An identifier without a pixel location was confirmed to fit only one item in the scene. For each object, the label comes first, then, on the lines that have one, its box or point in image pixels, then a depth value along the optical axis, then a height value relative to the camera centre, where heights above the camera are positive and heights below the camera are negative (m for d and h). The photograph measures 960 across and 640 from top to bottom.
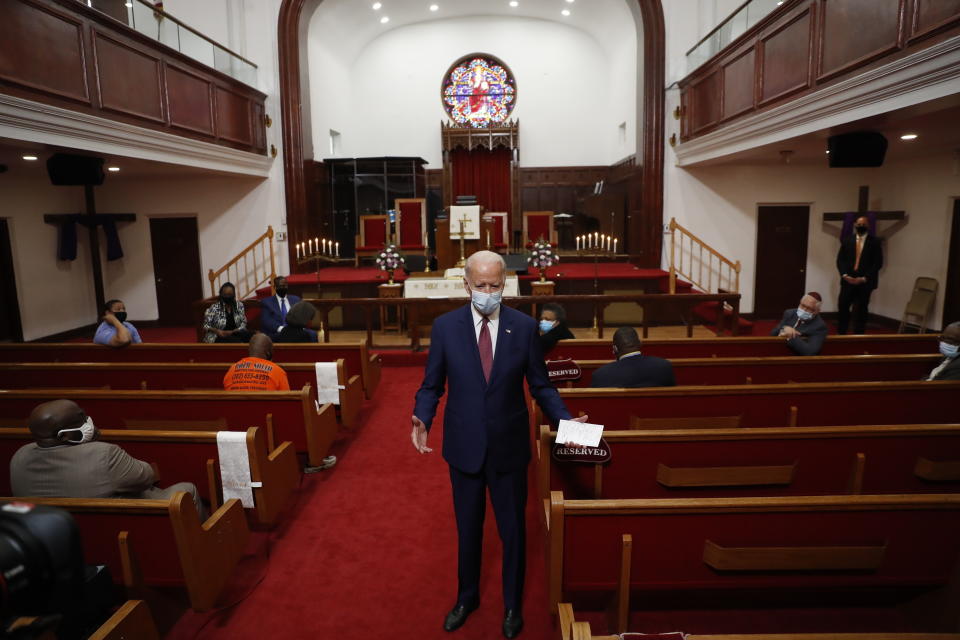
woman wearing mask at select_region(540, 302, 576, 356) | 4.47 -0.72
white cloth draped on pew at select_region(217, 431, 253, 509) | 2.79 -1.11
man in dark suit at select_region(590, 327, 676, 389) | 3.29 -0.79
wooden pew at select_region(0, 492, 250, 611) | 2.11 -1.13
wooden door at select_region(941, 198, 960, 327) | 7.66 -0.76
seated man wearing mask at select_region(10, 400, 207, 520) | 2.16 -0.85
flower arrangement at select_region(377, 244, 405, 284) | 8.34 -0.38
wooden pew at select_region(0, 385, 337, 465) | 3.44 -1.04
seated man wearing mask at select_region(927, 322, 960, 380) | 3.64 -0.82
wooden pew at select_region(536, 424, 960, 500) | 2.60 -1.07
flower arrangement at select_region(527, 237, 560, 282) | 8.48 -0.39
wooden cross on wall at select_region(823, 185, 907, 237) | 8.55 +0.16
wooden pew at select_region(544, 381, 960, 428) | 3.21 -0.99
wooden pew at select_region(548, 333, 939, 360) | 4.78 -1.00
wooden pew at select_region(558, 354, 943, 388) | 4.11 -1.01
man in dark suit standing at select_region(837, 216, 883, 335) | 6.97 -0.54
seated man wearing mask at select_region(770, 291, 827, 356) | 4.65 -0.85
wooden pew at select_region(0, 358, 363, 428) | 4.30 -1.04
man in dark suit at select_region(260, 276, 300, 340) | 5.91 -0.79
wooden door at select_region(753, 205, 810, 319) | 9.83 -0.55
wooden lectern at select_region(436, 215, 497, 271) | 9.27 -0.22
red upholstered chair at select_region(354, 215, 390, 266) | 11.59 +0.02
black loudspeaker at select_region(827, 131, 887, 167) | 5.70 +0.75
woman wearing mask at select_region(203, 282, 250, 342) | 5.93 -0.86
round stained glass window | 13.72 +3.28
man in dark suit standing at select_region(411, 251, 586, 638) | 2.20 -0.67
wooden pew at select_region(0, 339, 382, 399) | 4.96 -1.02
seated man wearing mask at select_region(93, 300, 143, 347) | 4.99 -0.79
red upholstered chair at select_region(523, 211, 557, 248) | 12.34 +0.09
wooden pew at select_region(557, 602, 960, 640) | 1.39 -1.01
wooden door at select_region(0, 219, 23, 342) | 8.46 -0.83
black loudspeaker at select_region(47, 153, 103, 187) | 6.26 +0.74
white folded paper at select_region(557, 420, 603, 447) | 2.11 -0.74
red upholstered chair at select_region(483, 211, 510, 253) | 11.88 +0.00
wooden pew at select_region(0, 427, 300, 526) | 2.83 -1.09
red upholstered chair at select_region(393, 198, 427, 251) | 11.66 +0.21
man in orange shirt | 3.66 -0.86
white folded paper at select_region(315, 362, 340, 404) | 4.23 -1.08
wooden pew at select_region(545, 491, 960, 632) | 1.98 -1.09
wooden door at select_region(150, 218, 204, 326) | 10.52 -0.55
